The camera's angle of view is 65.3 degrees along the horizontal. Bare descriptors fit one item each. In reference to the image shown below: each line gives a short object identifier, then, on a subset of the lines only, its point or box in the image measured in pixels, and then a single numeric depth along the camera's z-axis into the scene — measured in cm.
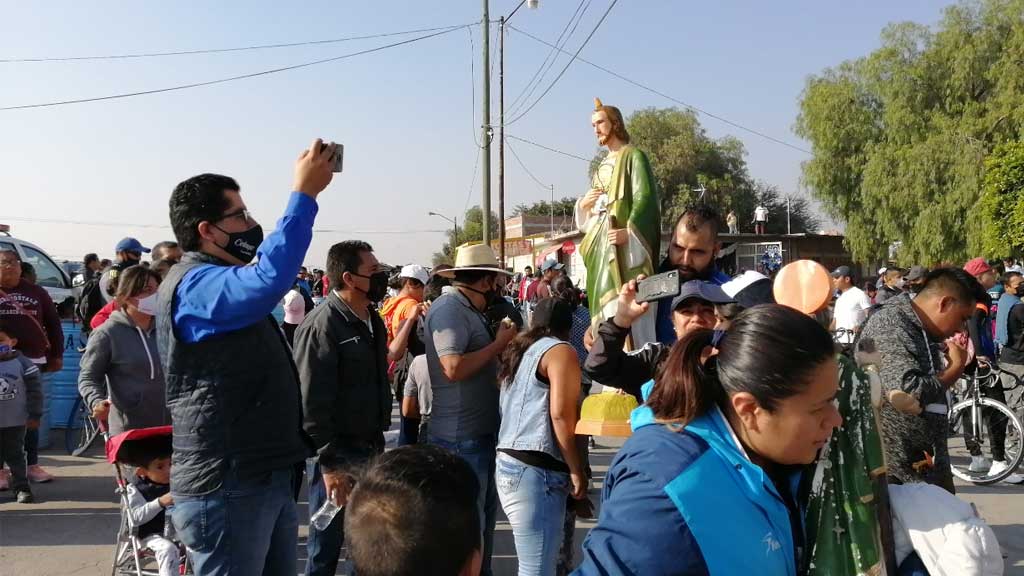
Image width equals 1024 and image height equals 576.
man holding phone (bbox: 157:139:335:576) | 255
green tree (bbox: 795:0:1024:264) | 2412
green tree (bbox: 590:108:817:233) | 5406
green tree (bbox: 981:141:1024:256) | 1786
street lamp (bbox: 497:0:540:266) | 2391
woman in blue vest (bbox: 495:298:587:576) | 354
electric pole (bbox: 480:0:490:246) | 2184
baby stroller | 414
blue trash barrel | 861
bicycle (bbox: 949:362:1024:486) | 742
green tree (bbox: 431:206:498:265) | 8044
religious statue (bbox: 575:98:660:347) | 431
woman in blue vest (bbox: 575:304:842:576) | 148
